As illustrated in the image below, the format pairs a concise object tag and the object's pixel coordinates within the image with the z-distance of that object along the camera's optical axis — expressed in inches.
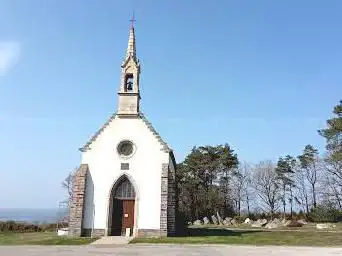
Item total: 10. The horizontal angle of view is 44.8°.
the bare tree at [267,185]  2783.0
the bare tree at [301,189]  2790.4
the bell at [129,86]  1256.6
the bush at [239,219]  2311.4
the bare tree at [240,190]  2851.9
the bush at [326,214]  2026.7
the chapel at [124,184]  1119.6
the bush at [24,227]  1498.5
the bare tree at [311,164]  2731.3
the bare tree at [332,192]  2331.4
